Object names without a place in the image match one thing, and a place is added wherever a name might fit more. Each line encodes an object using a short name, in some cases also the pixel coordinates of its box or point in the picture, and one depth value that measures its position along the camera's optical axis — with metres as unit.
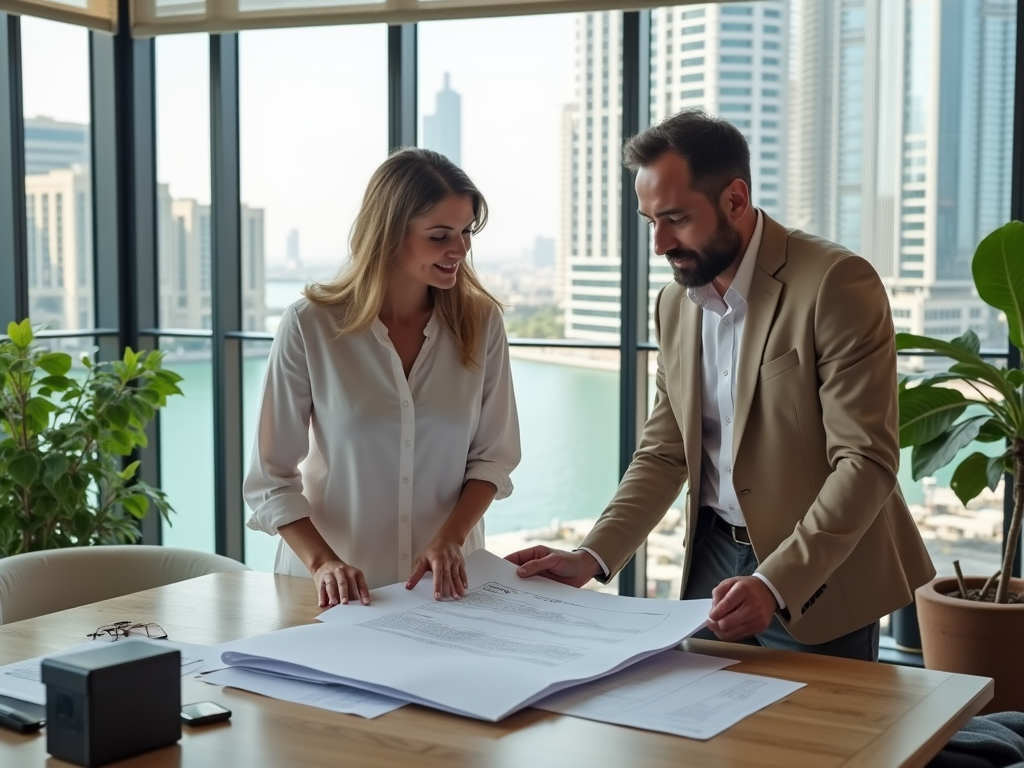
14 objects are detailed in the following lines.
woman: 2.38
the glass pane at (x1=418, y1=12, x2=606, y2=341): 4.32
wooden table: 1.32
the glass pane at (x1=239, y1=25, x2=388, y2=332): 4.68
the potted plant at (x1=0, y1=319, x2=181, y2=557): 3.90
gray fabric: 1.64
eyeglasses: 1.86
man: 1.94
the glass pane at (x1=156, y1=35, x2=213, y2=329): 4.97
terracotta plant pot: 3.20
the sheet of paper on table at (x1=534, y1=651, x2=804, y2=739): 1.43
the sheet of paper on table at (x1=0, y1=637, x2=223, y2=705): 1.53
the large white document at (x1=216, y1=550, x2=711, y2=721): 1.51
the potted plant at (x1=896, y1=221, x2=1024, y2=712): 3.20
